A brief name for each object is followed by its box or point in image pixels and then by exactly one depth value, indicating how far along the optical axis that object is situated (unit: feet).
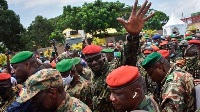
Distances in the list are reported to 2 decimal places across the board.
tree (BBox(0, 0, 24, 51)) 74.18
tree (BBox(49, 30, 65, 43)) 88.59
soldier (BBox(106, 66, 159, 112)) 5.65
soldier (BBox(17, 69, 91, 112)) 6.19
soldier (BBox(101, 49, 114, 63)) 20.85
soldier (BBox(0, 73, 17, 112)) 11.31
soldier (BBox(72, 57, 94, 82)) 15.99
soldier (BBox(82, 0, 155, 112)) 8.32
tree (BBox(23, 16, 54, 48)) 100.87
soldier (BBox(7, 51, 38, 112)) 10.49
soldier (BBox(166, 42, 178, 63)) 21.93
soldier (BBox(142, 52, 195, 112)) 7.46
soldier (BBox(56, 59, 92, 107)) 11.05
